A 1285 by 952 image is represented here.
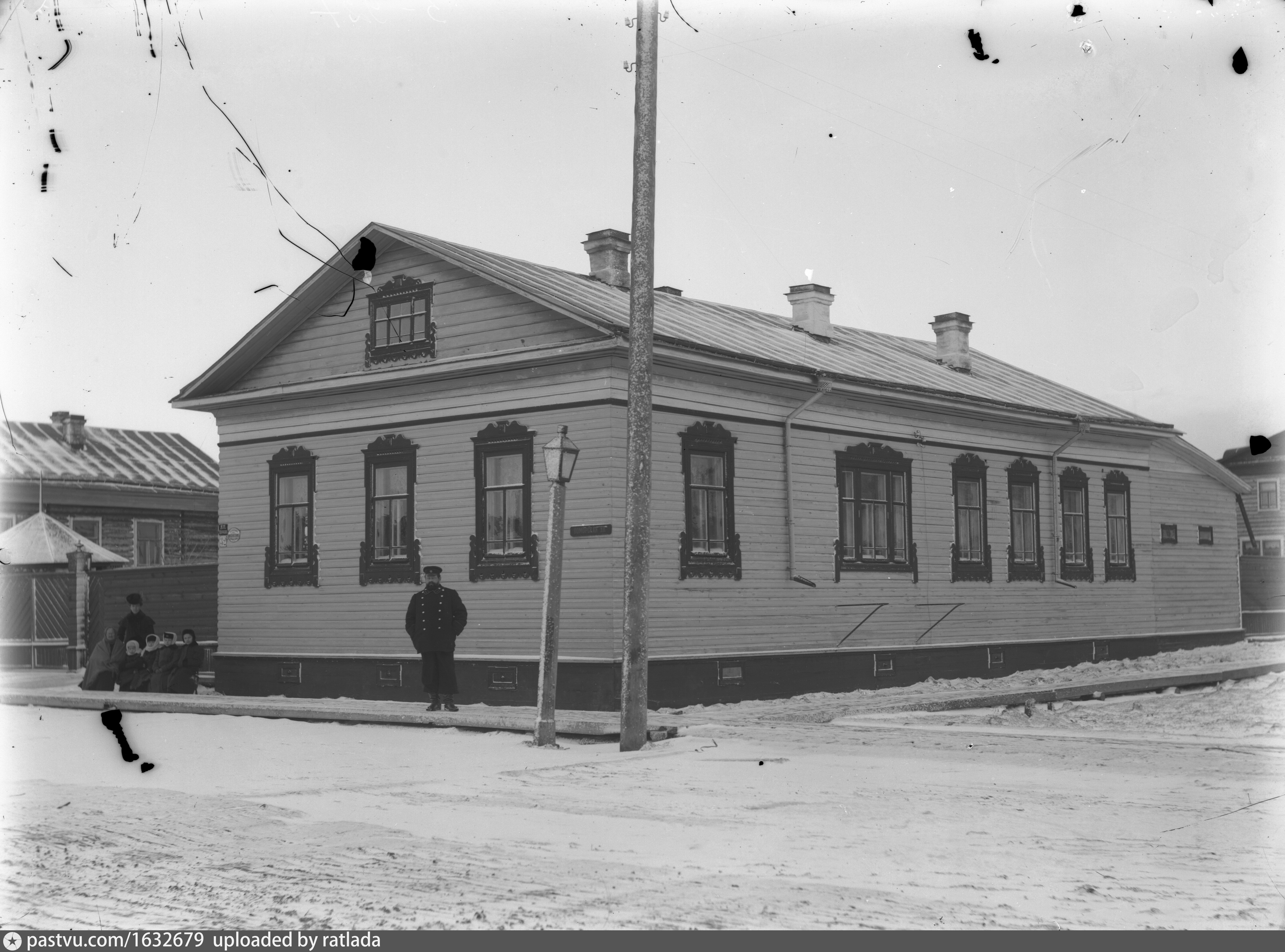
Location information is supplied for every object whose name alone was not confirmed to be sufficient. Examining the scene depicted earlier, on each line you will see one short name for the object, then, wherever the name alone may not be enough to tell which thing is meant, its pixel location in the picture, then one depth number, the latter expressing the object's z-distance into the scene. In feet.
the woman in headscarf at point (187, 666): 77.30
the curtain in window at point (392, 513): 72.64
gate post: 97.14
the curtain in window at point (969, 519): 83.92
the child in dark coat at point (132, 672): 77.61
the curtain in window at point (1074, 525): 91.91
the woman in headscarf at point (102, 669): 77.71
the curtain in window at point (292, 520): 77.05
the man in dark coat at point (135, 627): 77.25
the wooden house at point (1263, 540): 144.66
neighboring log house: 122.93
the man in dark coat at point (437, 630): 62.39
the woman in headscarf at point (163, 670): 77.36
